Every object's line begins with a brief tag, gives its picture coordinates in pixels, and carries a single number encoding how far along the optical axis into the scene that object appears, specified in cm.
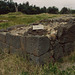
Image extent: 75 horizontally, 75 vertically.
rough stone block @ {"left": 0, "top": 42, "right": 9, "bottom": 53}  346
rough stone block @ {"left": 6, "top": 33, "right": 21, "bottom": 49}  300
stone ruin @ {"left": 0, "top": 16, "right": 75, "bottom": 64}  253
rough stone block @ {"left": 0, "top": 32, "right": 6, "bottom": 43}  353
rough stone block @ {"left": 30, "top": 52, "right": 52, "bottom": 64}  251
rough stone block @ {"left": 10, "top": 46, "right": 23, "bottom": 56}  295
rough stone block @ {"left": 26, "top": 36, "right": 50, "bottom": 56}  248
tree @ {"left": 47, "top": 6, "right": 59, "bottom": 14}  3397
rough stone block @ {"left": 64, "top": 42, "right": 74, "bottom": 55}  307
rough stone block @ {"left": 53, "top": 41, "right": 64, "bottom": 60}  284
